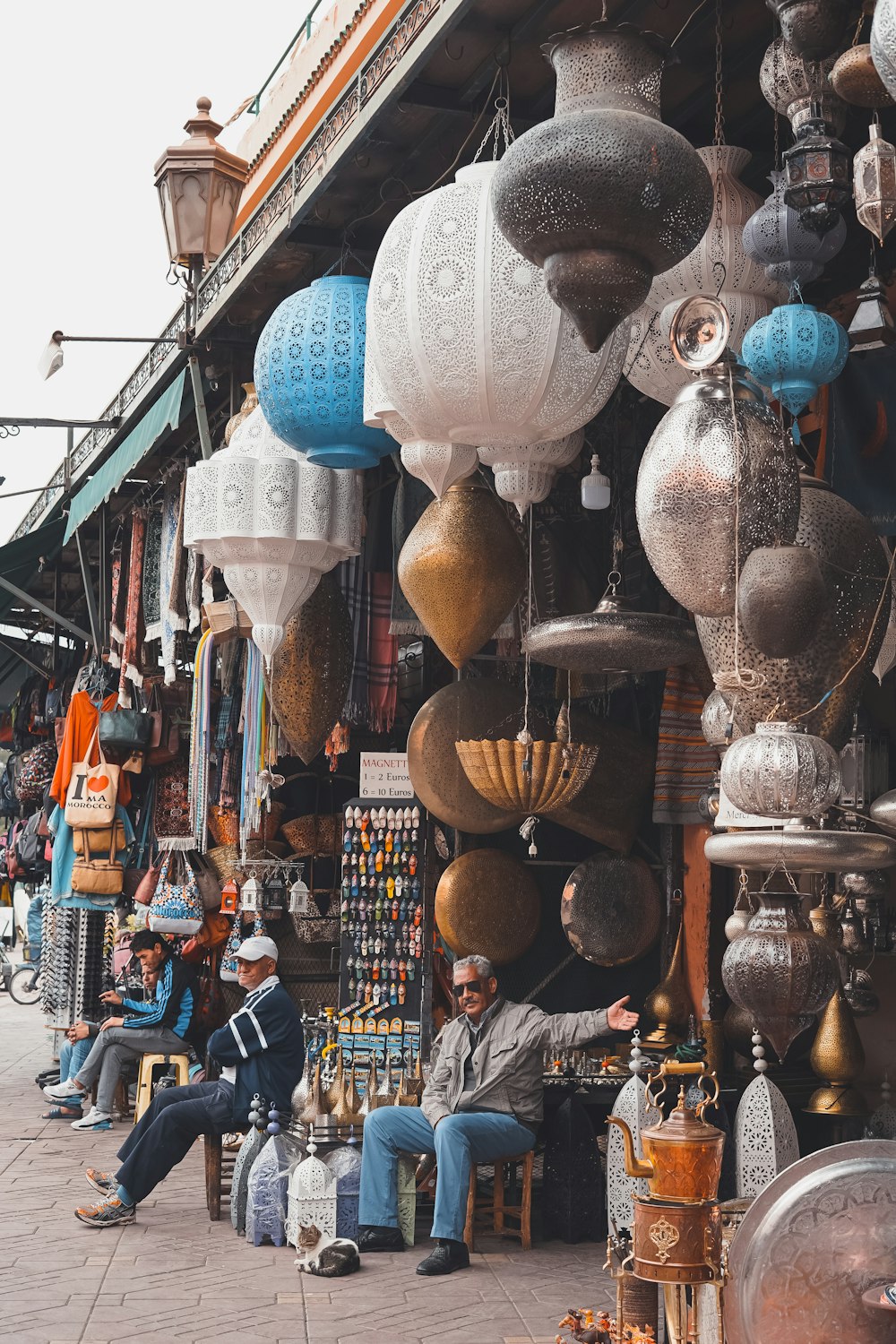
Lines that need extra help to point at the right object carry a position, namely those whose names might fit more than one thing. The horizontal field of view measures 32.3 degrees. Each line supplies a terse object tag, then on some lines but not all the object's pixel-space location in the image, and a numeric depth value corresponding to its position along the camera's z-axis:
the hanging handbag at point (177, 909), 8.59
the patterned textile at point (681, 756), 6.09
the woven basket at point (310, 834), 8.40
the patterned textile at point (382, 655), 6.27
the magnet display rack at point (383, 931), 6.36
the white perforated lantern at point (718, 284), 3.58
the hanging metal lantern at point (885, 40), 1.79
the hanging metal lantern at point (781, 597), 2.87
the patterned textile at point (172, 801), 9.43
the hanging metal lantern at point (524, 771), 5.25
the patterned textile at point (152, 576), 7.80
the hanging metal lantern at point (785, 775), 2.91
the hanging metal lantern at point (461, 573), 4.45
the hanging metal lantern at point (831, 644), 3.15
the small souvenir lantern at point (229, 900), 8.59
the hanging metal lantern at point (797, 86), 2.98
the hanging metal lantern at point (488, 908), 6.34
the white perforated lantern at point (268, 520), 5.00
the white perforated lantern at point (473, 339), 3.46
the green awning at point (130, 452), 6.59
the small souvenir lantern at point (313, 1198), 5.36
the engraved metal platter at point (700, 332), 3.20
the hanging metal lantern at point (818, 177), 2.87
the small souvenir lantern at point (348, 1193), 5.51
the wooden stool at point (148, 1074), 7.91
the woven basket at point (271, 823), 8.23
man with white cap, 5.83
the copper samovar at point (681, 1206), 3.22
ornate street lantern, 6.37
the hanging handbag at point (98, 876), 9.13
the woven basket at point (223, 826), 9.11
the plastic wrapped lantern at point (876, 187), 2.62
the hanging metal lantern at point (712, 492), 3.01
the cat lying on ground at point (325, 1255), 5.12
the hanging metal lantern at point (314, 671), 5.91
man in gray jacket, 5.37
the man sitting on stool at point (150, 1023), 8.04
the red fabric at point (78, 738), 9.23
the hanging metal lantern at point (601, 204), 2.64
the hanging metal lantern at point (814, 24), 2.82
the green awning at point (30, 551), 9.05
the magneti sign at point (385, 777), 6.59
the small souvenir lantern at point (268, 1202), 5.55
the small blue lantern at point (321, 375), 4.33
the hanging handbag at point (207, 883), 8.98
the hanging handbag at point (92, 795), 9.07
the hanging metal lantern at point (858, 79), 2.68
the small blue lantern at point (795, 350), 3.32
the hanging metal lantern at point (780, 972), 3.04
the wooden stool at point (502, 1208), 5.43
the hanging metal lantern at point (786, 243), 3.18
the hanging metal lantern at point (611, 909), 6.25
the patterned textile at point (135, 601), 7.97
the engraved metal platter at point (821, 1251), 2.73
